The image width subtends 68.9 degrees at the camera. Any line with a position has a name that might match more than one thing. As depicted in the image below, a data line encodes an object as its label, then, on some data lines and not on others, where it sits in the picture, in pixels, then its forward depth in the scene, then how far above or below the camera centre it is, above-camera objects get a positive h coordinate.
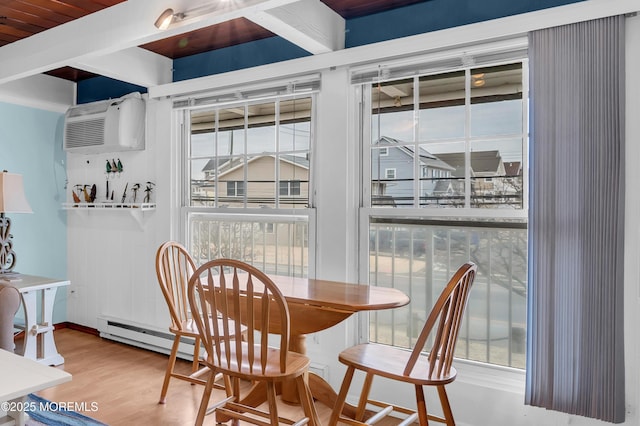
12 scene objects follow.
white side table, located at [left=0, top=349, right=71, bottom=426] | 1.38 -0.54
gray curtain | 1.99 -0.05
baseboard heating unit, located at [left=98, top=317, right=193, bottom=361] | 3.48 -1.02
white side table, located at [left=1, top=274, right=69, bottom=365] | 3.24 -0.80
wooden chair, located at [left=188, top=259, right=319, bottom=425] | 1.92 -0.65
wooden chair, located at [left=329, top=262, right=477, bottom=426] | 1.86 -0.68
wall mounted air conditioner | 3.68 +0.67
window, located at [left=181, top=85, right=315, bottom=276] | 3.10 +0.21
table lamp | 3.31 +0.00
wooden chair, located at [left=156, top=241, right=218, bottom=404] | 2.62 -0.63
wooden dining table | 2.12 -0.44
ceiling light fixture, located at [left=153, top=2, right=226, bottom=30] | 2.15 +0.91
